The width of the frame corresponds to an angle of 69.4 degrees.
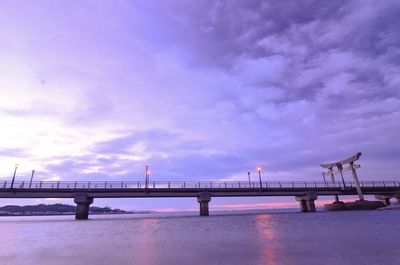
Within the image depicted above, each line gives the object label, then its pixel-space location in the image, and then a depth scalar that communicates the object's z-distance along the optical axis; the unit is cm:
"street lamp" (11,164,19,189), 6141
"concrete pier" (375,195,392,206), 9426
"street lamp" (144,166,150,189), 6912
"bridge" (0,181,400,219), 6272
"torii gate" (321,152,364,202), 8344
